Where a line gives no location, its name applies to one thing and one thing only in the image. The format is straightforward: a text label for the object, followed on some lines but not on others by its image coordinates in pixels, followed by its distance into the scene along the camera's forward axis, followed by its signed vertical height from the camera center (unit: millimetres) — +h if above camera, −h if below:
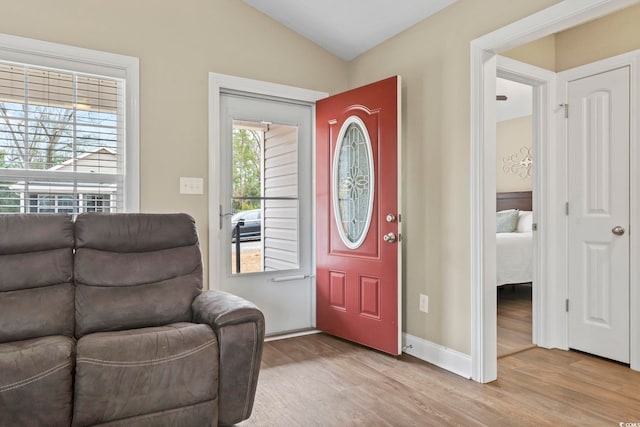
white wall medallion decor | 6051 +755
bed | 4461 -503
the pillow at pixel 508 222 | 5438 -119
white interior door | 2836 -2
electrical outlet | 2894 -636
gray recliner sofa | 1635 -547
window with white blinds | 2459 +536
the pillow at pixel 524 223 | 5344 -129
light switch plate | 2934 +212
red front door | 2885 -17
